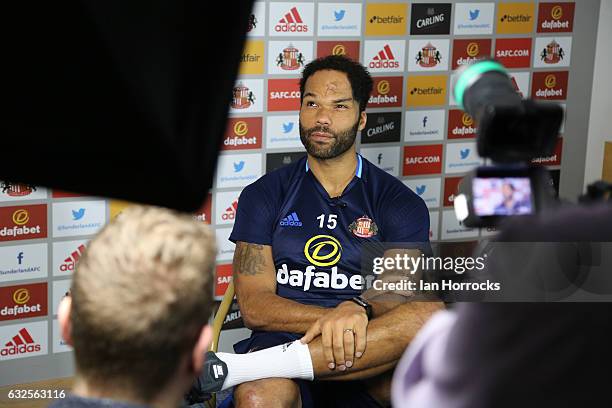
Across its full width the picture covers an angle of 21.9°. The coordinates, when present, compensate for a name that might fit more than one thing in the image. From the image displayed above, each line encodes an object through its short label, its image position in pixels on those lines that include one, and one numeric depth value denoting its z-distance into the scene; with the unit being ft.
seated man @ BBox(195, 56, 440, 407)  12.46
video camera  5.87
